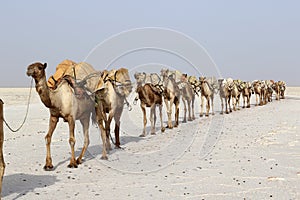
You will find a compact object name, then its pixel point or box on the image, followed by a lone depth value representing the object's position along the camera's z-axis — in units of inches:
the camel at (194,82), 1095.5
